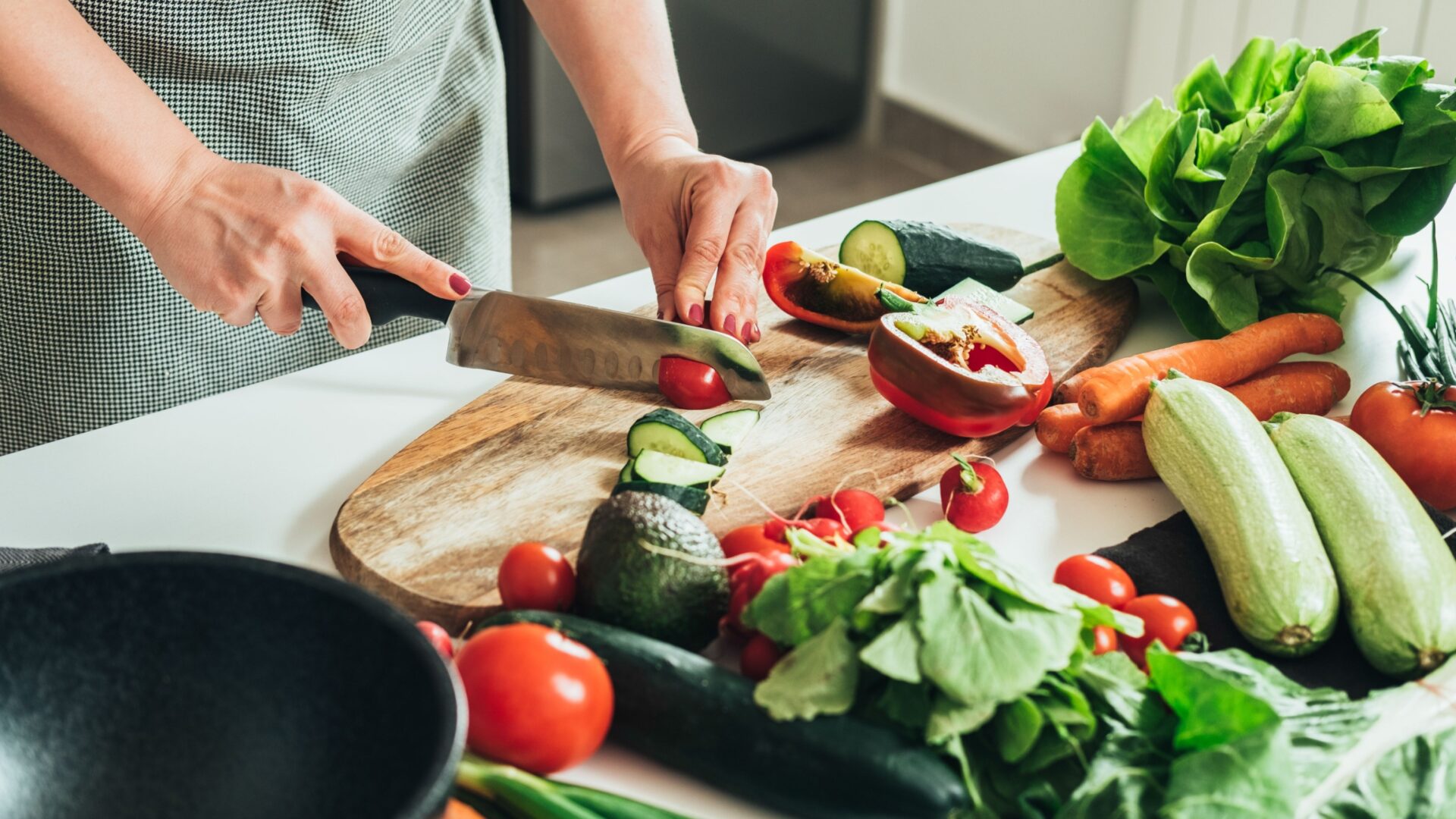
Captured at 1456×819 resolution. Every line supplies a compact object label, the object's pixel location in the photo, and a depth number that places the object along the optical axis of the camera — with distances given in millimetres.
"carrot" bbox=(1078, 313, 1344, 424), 1374
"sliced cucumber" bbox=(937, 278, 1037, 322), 1623
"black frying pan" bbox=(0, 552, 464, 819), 800
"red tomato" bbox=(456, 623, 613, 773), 908
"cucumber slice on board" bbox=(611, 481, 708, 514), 1220
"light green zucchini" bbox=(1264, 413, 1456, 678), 1045
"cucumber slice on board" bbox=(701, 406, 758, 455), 1401
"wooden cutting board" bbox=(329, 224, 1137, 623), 1222
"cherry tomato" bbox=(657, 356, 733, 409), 1464
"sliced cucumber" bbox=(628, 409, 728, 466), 1331
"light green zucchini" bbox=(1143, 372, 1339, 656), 1086
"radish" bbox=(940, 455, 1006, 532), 1271
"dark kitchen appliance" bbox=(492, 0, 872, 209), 4320
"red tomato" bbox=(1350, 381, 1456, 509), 1304
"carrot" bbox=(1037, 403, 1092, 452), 1416
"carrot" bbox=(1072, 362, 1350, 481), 1379
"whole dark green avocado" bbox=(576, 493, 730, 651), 1020
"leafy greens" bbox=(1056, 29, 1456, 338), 1539
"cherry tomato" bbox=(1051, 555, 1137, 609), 1123
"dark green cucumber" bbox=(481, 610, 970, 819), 871
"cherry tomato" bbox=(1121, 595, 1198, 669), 1070
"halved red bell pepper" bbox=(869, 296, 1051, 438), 1396
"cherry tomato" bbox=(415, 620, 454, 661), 993
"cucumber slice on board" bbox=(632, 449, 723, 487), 1282
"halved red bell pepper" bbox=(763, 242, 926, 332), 1639
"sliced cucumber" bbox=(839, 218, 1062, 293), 1696
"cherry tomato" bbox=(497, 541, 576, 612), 1069
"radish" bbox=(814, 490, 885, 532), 1215
